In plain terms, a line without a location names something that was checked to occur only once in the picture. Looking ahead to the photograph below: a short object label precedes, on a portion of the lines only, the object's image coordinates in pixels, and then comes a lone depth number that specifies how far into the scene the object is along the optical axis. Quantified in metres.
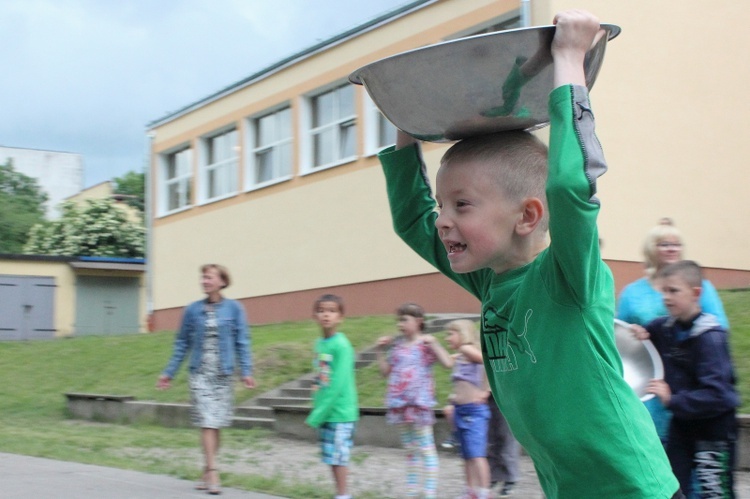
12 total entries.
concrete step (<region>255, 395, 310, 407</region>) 14.22
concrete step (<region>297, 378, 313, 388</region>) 15.01
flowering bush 40.38
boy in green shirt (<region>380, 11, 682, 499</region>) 1.97
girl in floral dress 7.75
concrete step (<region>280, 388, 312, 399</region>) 14.59
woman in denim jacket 8.59
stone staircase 13.80
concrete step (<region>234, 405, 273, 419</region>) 14.08
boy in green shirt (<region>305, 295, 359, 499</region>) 7.73
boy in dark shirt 4.96
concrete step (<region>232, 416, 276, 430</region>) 13.53
